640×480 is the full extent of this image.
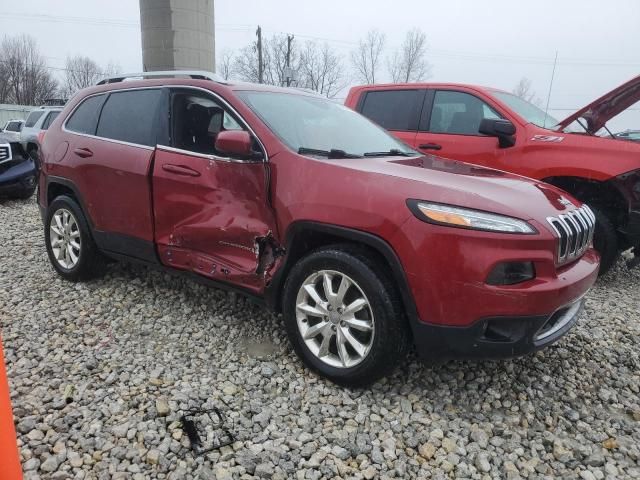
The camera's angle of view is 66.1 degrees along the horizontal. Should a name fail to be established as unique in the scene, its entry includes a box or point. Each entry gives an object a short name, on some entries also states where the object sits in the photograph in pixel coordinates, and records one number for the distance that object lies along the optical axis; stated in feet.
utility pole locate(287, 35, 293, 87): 132.36
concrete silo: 80.33
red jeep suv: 7.64
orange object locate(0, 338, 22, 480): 4.95
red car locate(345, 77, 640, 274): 14.02
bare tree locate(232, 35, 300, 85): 147.74
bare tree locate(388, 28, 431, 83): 128.06
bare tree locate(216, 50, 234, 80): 156.97
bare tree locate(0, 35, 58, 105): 161.89
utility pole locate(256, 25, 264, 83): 106.83
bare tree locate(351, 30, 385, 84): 134.82
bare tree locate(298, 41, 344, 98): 153.28
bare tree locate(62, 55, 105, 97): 182.09
